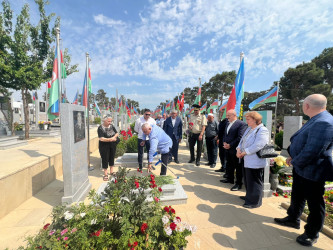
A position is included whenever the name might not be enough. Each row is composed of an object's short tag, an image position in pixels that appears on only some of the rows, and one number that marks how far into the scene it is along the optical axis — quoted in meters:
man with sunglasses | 4.69
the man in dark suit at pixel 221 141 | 4.70
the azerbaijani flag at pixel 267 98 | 7.18
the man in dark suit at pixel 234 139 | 3.77
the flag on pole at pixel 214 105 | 10.41
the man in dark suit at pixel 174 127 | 5.82
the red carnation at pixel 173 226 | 1.63
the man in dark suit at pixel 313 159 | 1.89
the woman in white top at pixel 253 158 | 2.79
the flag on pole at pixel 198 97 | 9.42
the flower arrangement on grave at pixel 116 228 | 1.52
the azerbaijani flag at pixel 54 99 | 4.14
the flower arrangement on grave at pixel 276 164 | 3.51
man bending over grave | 3.47
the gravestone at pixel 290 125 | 5.91
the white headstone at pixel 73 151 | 2.84
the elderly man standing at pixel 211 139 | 5.37
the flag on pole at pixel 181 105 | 12.03
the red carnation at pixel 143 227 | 1.57
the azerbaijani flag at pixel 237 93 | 5.05
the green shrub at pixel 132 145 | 6.76
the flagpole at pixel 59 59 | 4.18
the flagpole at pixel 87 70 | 5.25
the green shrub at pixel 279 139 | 8.67
